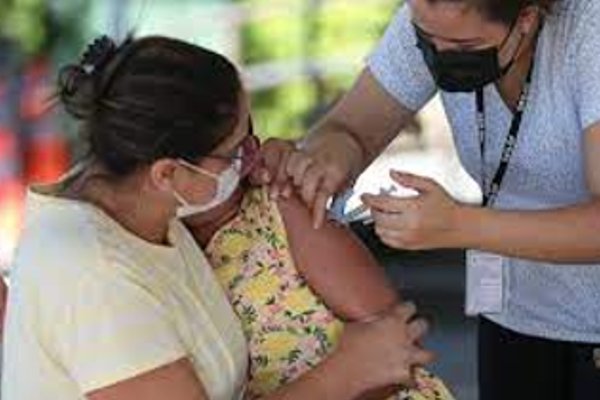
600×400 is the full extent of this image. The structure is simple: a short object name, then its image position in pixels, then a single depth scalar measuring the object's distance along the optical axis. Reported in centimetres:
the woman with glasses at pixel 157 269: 349
